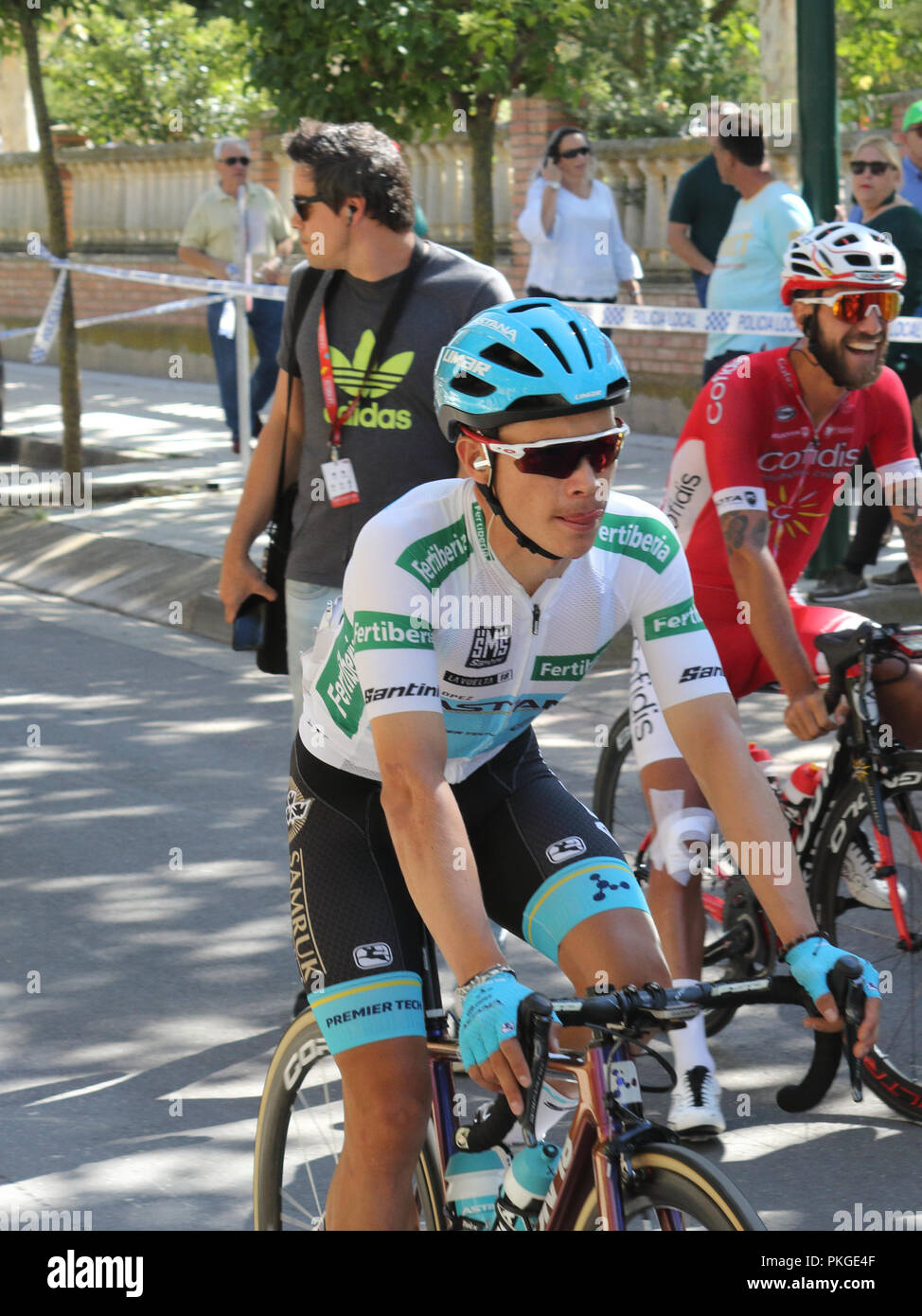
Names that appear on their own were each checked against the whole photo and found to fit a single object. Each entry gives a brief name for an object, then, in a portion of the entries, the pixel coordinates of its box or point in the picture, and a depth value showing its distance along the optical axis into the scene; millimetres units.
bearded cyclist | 4602
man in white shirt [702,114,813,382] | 9195
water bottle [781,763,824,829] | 4809
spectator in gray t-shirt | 4918
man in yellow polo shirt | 14180
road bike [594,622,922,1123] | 4574
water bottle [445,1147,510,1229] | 3188
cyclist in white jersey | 2988
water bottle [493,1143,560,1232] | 2926
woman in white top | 13008
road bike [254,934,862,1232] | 2535
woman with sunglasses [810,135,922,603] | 10273
